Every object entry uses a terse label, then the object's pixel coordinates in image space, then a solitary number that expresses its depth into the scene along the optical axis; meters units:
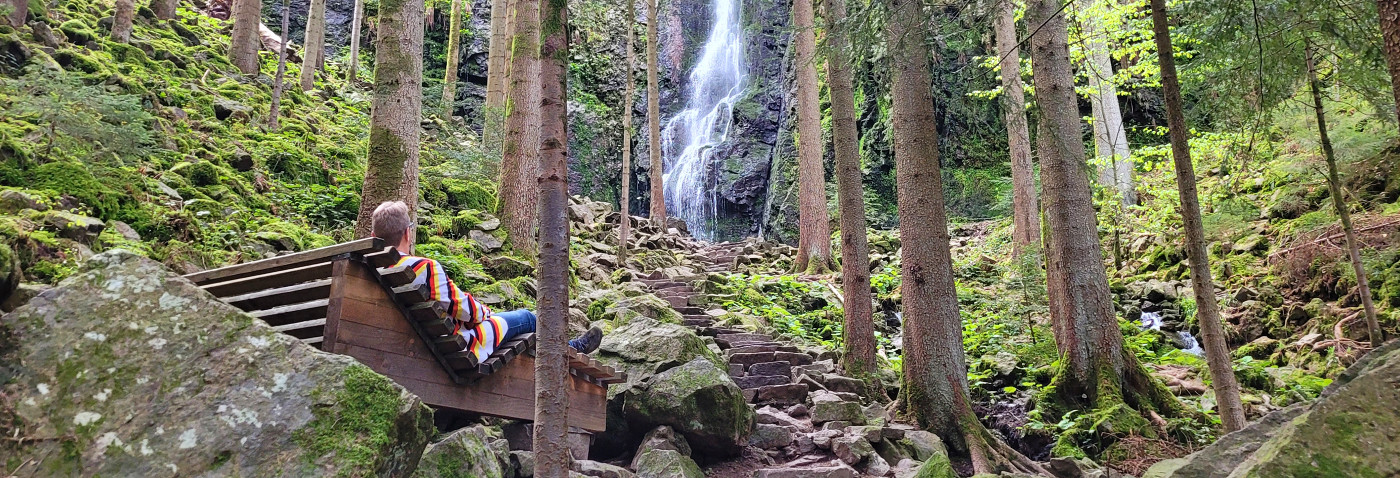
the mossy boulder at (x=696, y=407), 5.23
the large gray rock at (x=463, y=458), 3.26
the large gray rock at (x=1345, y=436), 2.20
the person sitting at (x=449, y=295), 3.70
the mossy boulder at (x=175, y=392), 2.23
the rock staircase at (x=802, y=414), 5.34
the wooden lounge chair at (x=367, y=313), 3.31
